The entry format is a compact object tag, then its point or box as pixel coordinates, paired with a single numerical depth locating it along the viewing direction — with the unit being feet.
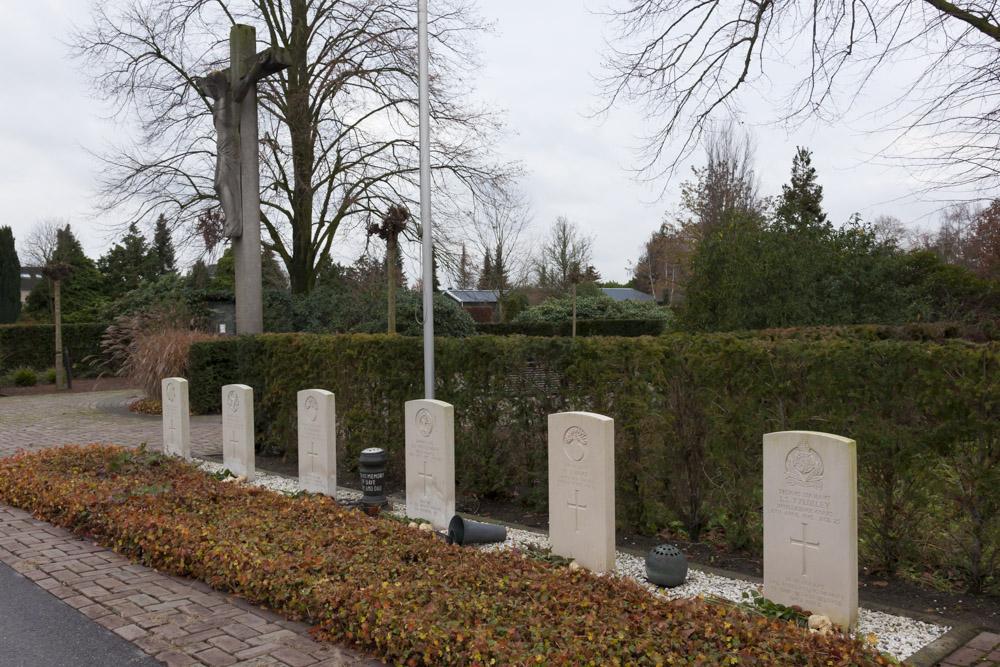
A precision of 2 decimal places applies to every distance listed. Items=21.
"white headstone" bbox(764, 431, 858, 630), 12.69
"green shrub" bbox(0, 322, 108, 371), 76.07
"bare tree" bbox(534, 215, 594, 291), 139.13
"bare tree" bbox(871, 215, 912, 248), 144.19
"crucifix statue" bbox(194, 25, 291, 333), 48.49
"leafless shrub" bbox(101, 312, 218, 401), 47.73
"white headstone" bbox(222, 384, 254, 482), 26.16
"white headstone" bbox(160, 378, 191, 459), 29.35
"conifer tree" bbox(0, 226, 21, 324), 112.78
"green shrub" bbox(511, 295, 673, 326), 101.91
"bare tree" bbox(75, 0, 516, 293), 56.49
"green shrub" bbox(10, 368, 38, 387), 68.74
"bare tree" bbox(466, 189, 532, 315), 119.14
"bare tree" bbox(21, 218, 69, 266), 158.30
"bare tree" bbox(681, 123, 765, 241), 102.17
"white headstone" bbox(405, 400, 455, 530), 19.53
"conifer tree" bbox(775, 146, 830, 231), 96.58
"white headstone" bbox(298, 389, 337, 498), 22.89
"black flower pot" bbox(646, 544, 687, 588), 15.05
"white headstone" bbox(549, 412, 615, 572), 15.76
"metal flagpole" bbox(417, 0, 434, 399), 25.27
